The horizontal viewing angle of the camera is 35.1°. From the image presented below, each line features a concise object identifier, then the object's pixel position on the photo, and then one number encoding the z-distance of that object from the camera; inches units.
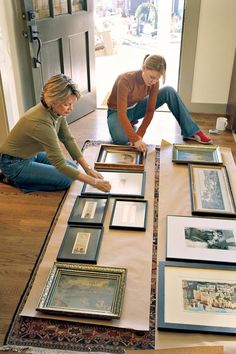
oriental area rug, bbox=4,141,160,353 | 51.3
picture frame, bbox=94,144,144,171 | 88.6
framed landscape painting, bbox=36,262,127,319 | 53.4
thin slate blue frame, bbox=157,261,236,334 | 49.8
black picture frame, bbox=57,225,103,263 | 62.4
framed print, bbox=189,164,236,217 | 72.8
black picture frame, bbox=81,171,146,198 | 79.4
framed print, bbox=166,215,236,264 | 61.2
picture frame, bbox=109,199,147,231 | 69.8
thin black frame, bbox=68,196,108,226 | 71.0
